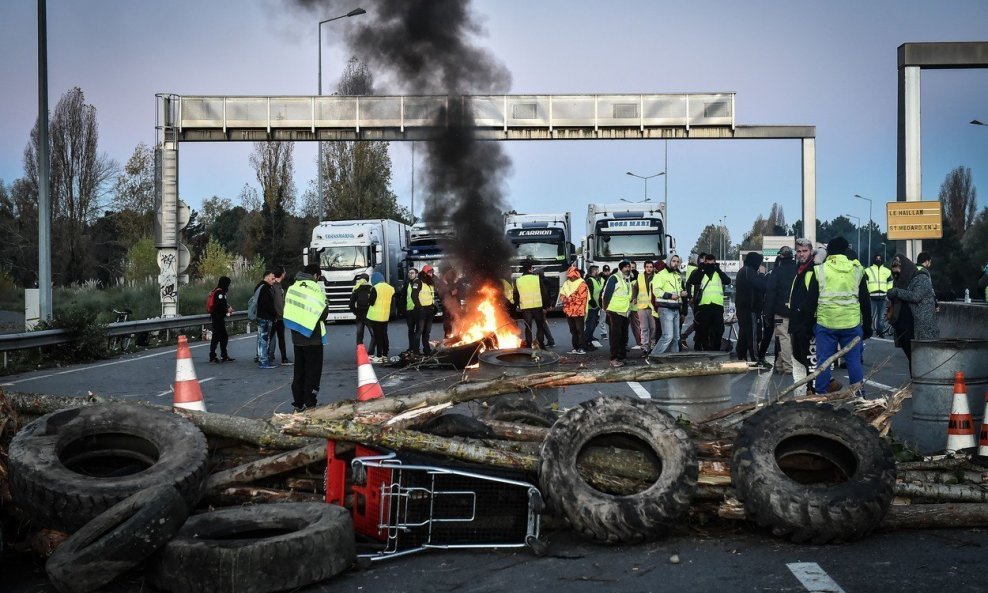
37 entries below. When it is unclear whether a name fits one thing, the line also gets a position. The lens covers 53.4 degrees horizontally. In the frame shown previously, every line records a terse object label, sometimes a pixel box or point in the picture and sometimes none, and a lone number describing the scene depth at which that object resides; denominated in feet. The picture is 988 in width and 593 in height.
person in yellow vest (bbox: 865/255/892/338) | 80.64
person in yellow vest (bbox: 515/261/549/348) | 67.31
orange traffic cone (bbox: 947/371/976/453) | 25.21
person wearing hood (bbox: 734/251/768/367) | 55.57
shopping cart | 18.21
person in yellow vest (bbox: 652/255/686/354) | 59.52
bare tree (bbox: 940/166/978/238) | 285.64
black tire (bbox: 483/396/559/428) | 23.30
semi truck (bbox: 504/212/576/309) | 106.83
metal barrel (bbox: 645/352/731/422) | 26.50
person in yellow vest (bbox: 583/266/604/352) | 75.43
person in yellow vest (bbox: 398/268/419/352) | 65.98
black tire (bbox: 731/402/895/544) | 17.87
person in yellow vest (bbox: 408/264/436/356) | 65.51
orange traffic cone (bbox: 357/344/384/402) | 27.61
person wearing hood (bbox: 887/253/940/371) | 39.93
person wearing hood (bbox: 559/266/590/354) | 68.54
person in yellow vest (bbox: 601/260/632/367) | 59.52
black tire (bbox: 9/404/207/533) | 17.69
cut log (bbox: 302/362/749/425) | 22.17
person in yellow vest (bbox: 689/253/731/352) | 55.21
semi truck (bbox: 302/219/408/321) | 113.29
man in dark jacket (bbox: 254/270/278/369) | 58.03
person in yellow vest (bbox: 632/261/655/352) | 62.95
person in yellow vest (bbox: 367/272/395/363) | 61.31
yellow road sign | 75.15
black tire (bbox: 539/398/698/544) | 17.99
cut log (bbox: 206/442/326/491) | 20.11
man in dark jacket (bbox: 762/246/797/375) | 46.65
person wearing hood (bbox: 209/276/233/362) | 63.62
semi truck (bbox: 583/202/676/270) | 100.99
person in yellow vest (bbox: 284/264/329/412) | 34.86
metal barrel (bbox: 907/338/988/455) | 26.53
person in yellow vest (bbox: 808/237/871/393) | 34.35
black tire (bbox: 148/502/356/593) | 15.55
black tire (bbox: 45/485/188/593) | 15.46
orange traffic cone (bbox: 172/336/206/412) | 28.58
